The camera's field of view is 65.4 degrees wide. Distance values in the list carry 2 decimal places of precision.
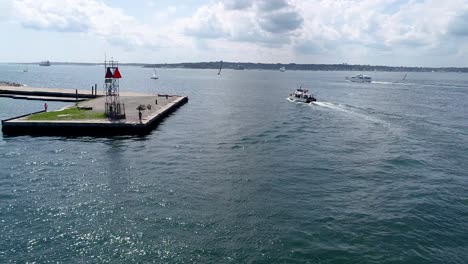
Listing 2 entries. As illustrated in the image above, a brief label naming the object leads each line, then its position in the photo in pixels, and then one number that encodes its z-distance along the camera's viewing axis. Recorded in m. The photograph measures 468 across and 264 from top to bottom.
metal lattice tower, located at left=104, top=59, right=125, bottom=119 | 54.78
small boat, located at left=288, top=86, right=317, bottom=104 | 97.88
